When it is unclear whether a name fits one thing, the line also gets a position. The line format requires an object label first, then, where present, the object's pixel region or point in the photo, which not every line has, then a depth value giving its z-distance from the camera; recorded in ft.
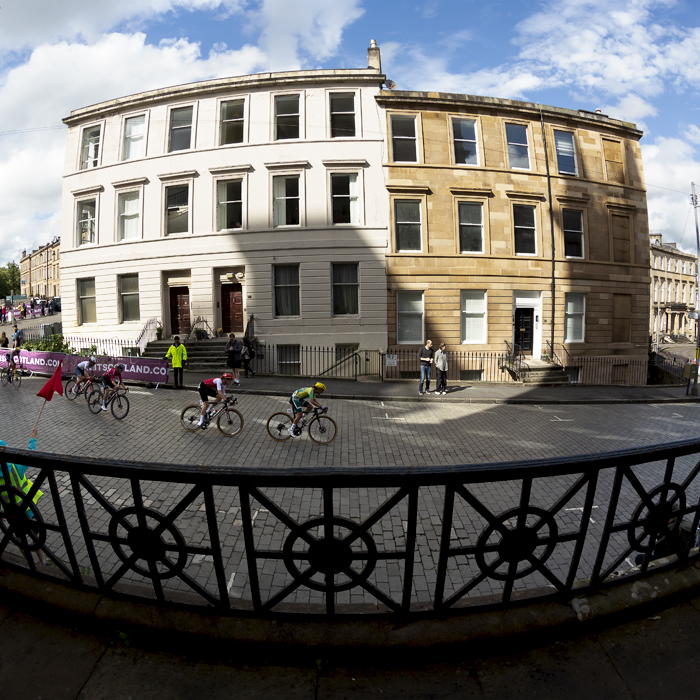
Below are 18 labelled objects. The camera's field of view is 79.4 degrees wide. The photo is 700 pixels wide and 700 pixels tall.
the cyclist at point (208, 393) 31.58
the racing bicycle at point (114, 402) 35.72
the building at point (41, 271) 249.96
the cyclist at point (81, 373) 40.75
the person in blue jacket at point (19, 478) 11.46
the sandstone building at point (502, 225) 66.95
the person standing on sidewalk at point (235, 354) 51.29
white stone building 66.08
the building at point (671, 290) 199.21
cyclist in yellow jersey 29.53
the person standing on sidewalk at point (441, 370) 49.62
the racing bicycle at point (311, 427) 29.76
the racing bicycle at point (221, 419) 31.27
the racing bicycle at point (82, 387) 37.99
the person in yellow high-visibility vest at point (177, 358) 47.44
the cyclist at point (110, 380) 36.04
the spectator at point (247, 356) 58.34
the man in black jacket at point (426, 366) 49.24
